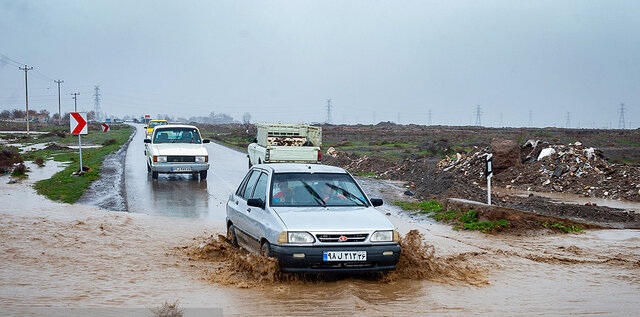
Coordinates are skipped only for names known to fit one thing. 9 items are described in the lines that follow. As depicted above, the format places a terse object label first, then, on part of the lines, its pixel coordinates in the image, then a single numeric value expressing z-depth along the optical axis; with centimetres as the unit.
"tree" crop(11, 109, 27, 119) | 17310
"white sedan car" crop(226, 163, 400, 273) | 774
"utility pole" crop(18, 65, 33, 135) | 8188
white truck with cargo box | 2238
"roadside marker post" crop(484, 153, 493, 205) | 1566
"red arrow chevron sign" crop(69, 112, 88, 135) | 2225
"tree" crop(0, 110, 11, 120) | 16916
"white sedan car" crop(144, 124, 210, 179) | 2155
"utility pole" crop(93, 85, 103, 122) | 16112
